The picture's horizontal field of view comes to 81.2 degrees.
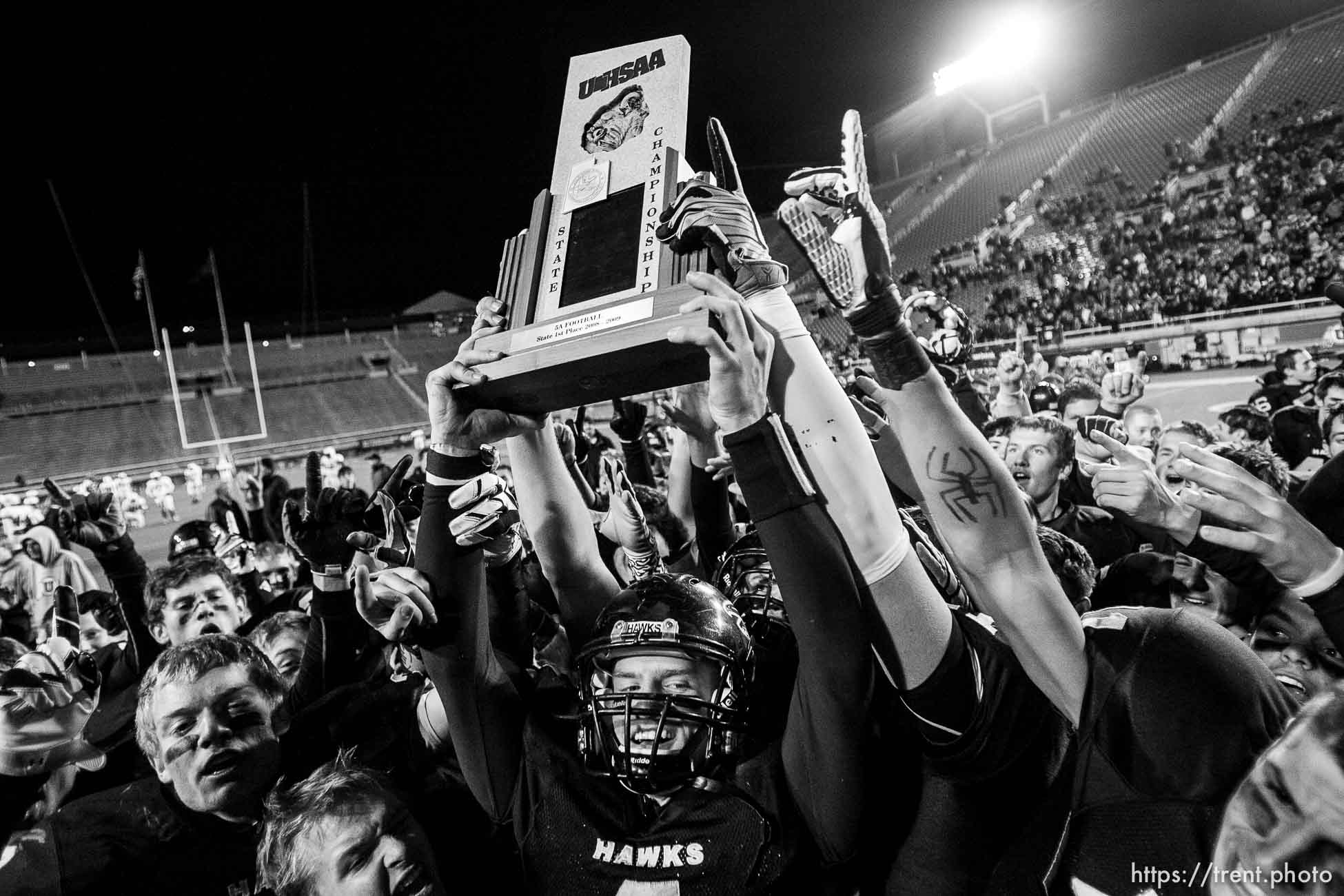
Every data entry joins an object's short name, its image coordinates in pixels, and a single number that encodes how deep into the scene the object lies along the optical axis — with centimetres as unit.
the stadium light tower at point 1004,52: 2881
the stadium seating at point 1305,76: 2162
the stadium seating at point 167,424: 2778
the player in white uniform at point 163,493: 1457
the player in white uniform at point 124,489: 1395
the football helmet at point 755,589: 209
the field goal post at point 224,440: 2857
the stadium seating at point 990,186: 2888
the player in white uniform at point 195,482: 1611
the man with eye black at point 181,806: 175
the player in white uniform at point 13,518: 830
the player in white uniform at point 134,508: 1408
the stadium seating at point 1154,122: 2441
